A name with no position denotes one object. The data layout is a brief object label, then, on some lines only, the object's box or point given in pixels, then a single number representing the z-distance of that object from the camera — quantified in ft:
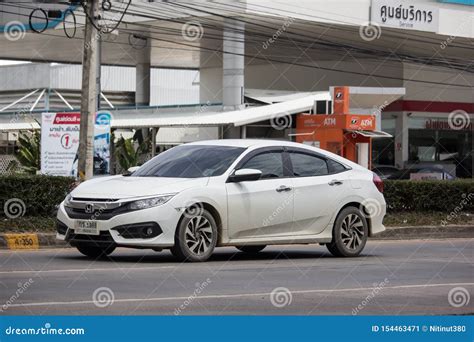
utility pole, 69.41
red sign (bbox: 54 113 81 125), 85.46
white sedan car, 42.11
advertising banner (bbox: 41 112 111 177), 85.46
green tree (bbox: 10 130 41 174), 98.58
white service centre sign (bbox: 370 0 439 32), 144.05
